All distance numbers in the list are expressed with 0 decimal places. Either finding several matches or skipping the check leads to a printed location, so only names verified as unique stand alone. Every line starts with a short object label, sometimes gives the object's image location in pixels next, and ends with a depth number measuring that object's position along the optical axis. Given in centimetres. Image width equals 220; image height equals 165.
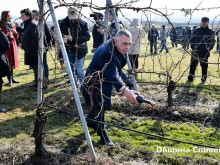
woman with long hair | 653
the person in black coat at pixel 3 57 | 585
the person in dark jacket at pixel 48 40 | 655
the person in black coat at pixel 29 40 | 636
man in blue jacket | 368
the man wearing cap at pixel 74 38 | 621
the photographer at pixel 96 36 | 761
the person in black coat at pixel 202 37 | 741
